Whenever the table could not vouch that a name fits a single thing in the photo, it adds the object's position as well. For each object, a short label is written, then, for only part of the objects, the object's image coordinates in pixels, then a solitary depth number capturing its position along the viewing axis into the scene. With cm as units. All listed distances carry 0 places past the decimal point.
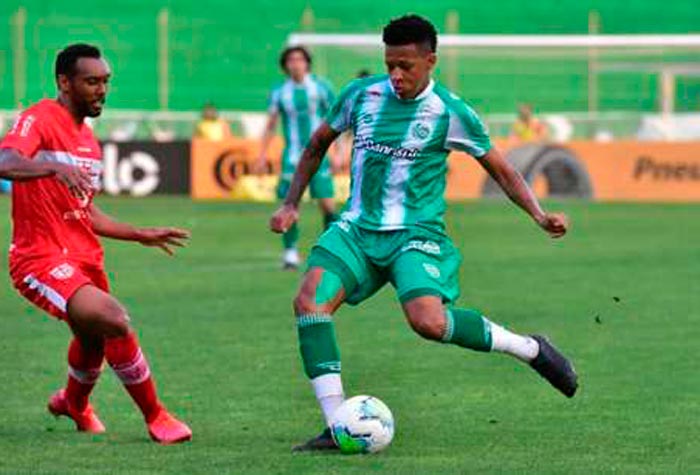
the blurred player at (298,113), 4172
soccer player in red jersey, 1770
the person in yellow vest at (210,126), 7469
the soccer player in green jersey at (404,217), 1778
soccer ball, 1733
